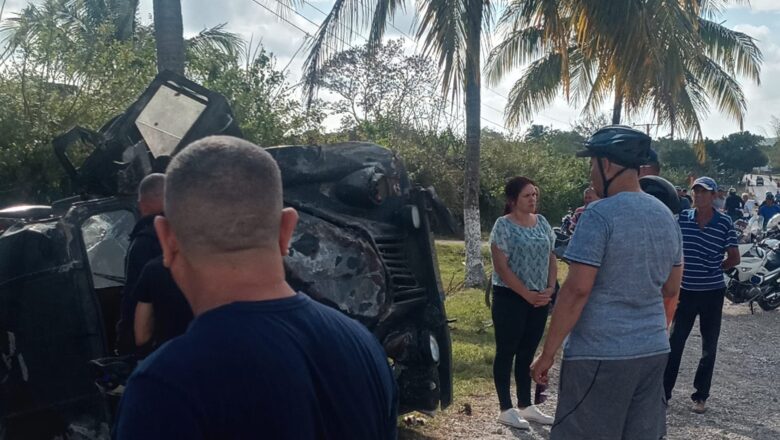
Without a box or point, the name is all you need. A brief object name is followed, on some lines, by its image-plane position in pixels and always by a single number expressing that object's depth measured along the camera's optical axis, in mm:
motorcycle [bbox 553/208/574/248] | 11208
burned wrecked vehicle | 4023
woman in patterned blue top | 5609
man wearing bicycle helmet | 3324
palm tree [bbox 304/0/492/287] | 10594
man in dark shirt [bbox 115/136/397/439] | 1400
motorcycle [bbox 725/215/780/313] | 11570
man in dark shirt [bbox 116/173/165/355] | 3539
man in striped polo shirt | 6168
